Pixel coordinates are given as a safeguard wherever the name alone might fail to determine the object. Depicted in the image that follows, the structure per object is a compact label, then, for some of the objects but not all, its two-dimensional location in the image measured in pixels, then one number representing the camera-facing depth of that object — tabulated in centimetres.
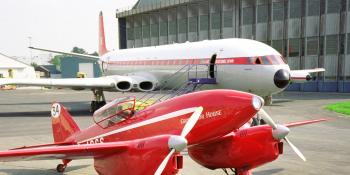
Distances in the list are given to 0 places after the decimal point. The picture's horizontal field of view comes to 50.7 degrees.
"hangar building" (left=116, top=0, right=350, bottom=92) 4209
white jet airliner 1858
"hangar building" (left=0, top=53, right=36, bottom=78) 8697
